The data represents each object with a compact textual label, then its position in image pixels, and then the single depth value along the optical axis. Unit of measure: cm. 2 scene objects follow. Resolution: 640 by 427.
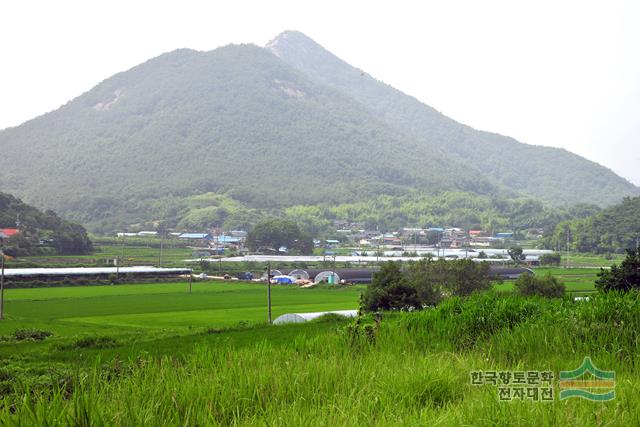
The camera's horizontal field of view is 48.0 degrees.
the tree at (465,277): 3108
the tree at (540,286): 2700
